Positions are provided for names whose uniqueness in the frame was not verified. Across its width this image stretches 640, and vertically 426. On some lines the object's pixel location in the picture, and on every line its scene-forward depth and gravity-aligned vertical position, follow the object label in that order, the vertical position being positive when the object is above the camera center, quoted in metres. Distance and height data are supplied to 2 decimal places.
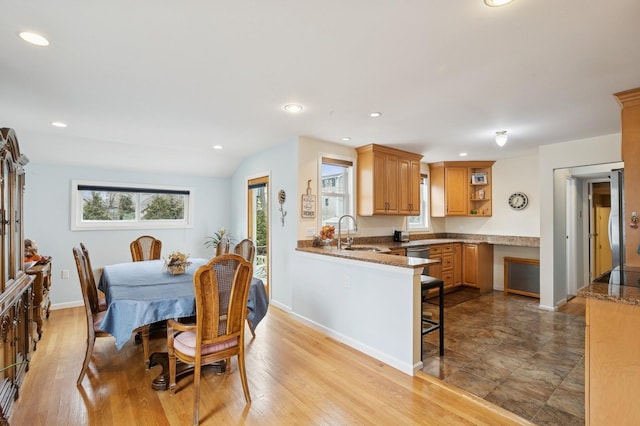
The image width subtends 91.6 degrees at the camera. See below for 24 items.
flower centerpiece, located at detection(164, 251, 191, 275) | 3.03 -0.48
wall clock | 5.33 +0.23
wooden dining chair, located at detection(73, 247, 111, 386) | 2.34 -0.76
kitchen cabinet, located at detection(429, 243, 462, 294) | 5.11 -0.87
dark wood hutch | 2.00 -0.50
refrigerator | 2.94 +0.02
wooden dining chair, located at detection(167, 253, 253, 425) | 2.01 -0.72
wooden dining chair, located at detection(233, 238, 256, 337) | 3.57 -0.41
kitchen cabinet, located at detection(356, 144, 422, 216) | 4.48 +0.50
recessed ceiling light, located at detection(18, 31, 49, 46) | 1.76 +1.03
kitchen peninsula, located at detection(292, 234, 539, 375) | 2.63 -0.85
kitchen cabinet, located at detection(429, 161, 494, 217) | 5.79 +0.48
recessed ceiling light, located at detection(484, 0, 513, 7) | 1.48 +1.01
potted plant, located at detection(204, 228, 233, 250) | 5.74 -0.43
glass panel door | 5.14 -0.12
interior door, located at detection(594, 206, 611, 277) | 4.96 -0.47
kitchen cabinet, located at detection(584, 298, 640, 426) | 1.46 -0.73
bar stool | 2.87 -0.71
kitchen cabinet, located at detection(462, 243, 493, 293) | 5.34 -0.93
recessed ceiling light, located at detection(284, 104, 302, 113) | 2.90 +1.02
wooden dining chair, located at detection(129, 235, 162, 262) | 4.33 -0.47
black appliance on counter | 5.20 -0.37
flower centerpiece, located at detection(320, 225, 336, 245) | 3.99 -0.24
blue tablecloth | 2.20 -0.63
